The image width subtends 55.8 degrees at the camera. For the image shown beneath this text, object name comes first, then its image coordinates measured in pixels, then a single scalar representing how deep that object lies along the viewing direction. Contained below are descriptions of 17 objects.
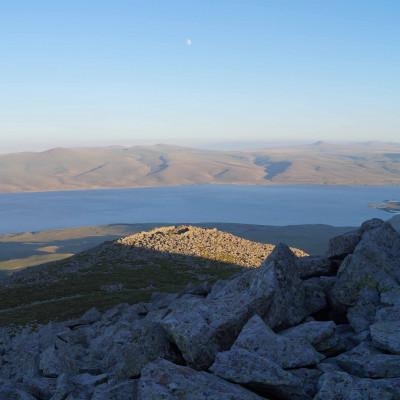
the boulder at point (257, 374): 9.25
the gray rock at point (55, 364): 13.98
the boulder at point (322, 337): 11.84
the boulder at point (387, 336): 10.65
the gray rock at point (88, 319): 27.45
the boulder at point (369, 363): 9.71
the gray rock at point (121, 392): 9.87
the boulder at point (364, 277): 15.61
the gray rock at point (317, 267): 20.89
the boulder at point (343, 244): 21.45
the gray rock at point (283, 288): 14.33
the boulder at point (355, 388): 8.32
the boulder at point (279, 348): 10.52
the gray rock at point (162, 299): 26.71
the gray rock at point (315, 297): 16.14
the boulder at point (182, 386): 8.77
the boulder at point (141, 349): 11.65
